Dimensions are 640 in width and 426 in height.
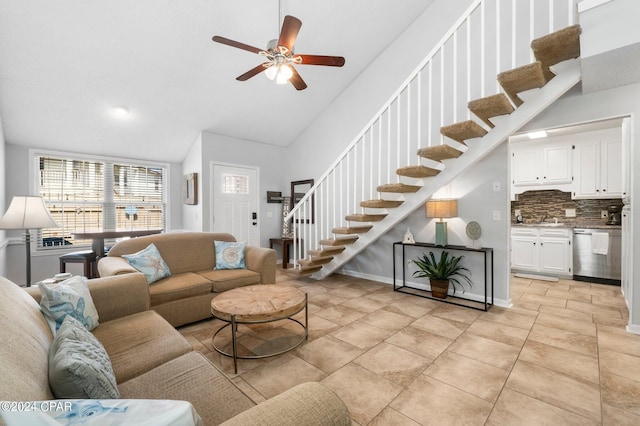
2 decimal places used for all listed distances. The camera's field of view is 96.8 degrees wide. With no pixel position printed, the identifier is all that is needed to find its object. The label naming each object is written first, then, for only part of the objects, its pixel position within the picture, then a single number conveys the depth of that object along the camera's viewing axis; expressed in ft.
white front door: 17.43
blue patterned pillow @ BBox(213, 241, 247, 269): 11.51
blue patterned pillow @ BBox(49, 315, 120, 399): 3.05
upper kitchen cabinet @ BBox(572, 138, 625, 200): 14.14
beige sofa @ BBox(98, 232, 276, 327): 8.98
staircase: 7.86
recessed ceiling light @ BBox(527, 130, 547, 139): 15.14
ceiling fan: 7.89
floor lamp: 8.25
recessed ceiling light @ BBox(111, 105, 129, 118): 13.56
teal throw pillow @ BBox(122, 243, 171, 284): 9.49
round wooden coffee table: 6.86
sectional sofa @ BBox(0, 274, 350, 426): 2.68
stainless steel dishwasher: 13.92
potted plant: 12.06
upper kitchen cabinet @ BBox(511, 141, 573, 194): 15.49
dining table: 12.94
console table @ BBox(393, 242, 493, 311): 11.13
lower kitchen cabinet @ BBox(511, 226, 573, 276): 14.97
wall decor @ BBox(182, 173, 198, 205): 17.08
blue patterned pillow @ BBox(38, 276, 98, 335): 5.18
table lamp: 11.92
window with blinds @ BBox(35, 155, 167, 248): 15.16
